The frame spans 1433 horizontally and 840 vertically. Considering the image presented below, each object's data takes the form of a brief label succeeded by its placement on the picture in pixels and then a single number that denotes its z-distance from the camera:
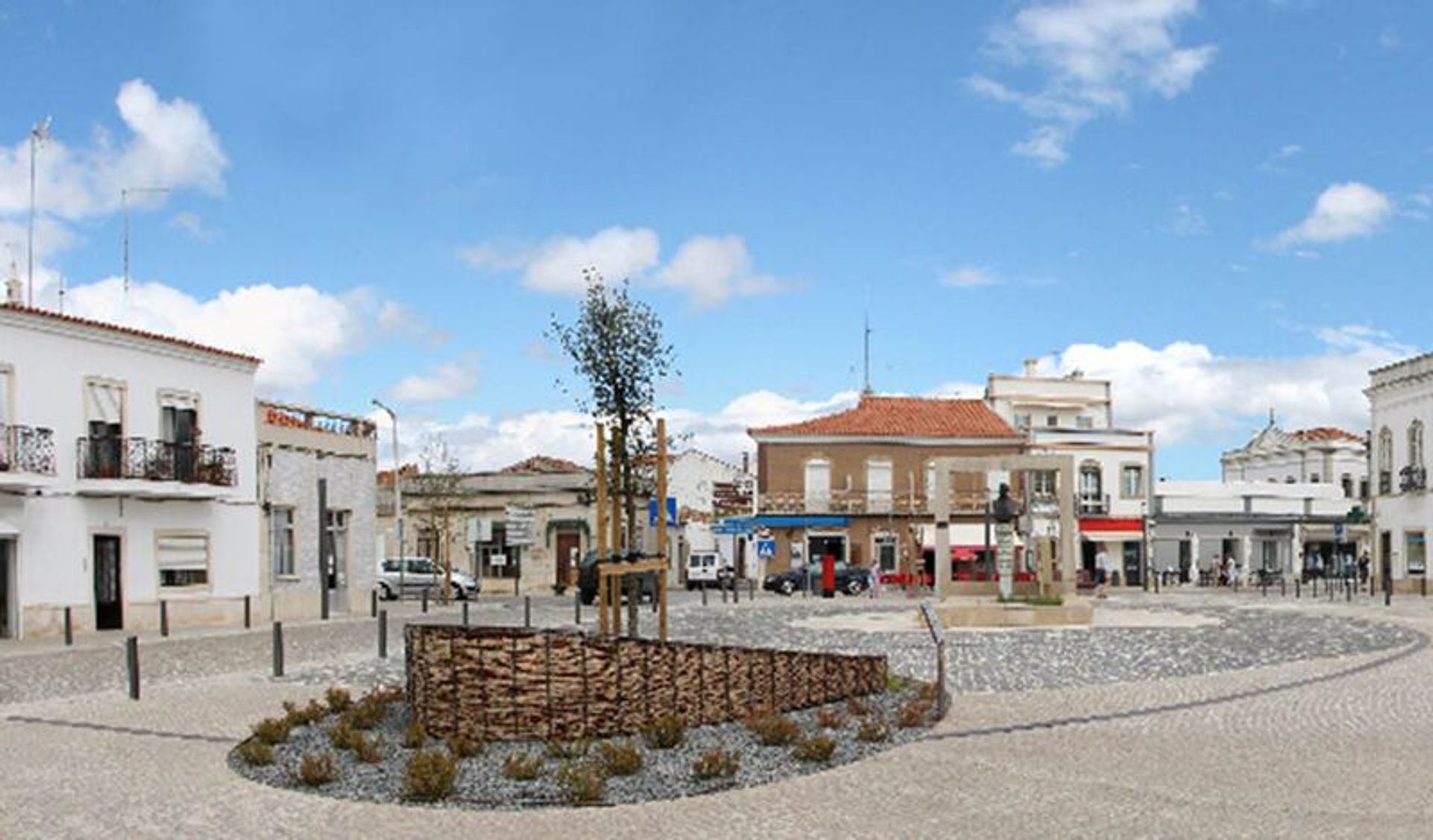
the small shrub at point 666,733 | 11.50
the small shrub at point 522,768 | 10.33
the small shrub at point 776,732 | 11.69
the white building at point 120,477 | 29.16
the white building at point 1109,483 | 63.50
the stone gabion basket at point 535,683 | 11.69
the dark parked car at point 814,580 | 52.22
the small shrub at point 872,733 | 12.02
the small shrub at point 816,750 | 11.09
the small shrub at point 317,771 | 10.47
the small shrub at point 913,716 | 12.83
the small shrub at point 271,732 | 12.01
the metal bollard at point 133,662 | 16.89
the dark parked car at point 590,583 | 39.41
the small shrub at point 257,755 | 11.30
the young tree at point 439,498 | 60.34
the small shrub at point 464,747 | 11.10
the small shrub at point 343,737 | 11.49
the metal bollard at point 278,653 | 19.39
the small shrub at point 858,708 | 13.35
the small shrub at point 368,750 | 11.15
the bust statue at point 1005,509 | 29.69
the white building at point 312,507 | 35.62
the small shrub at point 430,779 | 9.91
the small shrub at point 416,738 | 11.45
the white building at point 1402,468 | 49.47
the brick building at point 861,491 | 61.06
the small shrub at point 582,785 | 9.81
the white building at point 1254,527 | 67.12
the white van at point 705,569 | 58.56
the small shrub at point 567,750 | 11.03
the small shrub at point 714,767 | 10.38
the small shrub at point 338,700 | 13.55
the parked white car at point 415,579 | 51.53
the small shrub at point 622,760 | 10.45
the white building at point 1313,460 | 77.88
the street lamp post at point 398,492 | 55.60
